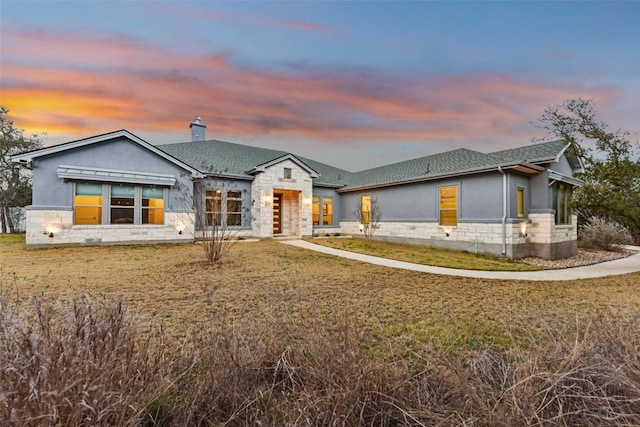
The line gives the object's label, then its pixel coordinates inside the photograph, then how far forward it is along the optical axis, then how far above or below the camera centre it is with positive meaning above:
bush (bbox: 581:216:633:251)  15.34 -0.93
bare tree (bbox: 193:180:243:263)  8.40 -0.24
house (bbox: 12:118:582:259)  11.68 +1.05
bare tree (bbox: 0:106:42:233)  19.64 +2.77
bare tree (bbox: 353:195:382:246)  15.96 +0.28
